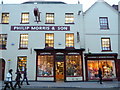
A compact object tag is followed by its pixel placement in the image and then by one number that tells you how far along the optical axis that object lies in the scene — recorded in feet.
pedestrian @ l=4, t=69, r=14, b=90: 25.01
